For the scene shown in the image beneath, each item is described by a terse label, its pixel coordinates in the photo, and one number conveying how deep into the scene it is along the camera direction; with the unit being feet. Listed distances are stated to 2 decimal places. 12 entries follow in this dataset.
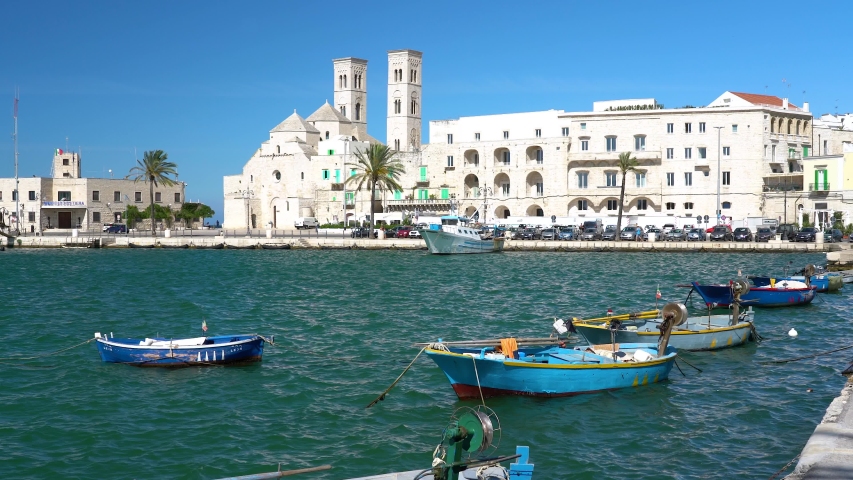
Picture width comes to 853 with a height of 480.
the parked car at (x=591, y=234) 227.81
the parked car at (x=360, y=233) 257.75
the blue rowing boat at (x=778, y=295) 109.81
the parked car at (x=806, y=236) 208.64
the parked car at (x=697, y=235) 218.09
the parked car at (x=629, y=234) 226.38
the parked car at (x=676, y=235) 221.66
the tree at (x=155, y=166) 265.75
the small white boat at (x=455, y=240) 211.82
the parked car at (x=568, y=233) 231.30
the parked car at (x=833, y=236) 207.63
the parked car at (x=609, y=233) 228.02
